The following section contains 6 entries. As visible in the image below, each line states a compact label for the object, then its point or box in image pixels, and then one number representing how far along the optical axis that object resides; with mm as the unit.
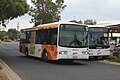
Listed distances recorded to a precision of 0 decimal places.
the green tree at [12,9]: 12627
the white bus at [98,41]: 14052
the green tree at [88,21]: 52762
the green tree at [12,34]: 80530
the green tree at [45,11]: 29359
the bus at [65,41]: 11645
